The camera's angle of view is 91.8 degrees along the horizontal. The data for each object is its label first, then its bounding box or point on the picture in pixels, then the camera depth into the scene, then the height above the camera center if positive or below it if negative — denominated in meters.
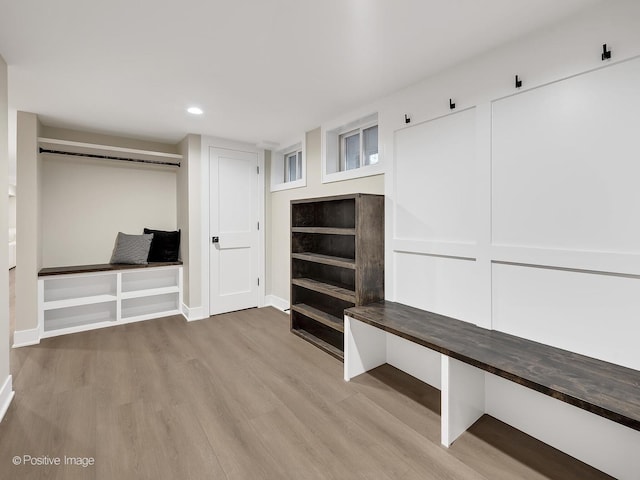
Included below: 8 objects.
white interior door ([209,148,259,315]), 4.12 +0.16
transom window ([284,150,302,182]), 4.35 +1.10
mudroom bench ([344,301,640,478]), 1.36 -0.66
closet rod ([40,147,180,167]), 3.53 +1.09
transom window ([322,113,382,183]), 3.07 +1.00
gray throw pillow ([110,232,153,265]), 3.93 -0.09
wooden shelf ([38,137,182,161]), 3.40 +1.14
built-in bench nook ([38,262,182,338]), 3.49 -0.64
